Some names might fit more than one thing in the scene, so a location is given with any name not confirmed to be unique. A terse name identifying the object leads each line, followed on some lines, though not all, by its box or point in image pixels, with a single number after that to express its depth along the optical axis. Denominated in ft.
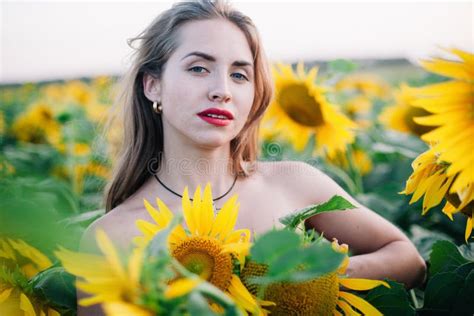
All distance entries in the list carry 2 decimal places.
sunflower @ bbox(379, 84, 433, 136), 7.75
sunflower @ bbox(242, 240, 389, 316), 2.96
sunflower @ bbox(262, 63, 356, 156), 6.74
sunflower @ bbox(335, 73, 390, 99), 10.91
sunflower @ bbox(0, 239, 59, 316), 3.47
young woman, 4.31
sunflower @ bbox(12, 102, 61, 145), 11.35
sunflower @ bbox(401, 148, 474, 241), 2.90
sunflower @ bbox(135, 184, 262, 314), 2.82
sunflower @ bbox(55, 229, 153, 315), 1.84
